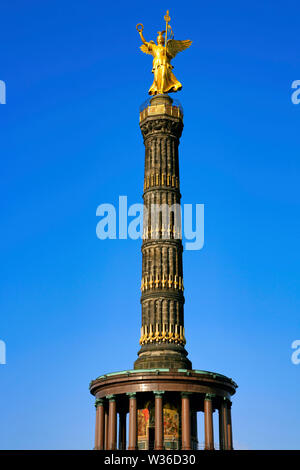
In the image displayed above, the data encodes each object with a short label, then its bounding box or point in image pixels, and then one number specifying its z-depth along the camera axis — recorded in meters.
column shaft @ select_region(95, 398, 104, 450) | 56.02
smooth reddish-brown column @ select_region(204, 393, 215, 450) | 53.19
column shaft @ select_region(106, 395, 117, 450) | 54.88
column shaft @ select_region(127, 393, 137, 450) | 52.97
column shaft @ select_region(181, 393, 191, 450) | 52.16
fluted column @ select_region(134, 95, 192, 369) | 58.91
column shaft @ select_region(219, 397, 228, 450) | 56.84
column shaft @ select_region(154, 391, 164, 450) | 51.97
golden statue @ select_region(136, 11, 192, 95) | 68.81
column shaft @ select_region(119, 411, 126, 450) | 61.23
